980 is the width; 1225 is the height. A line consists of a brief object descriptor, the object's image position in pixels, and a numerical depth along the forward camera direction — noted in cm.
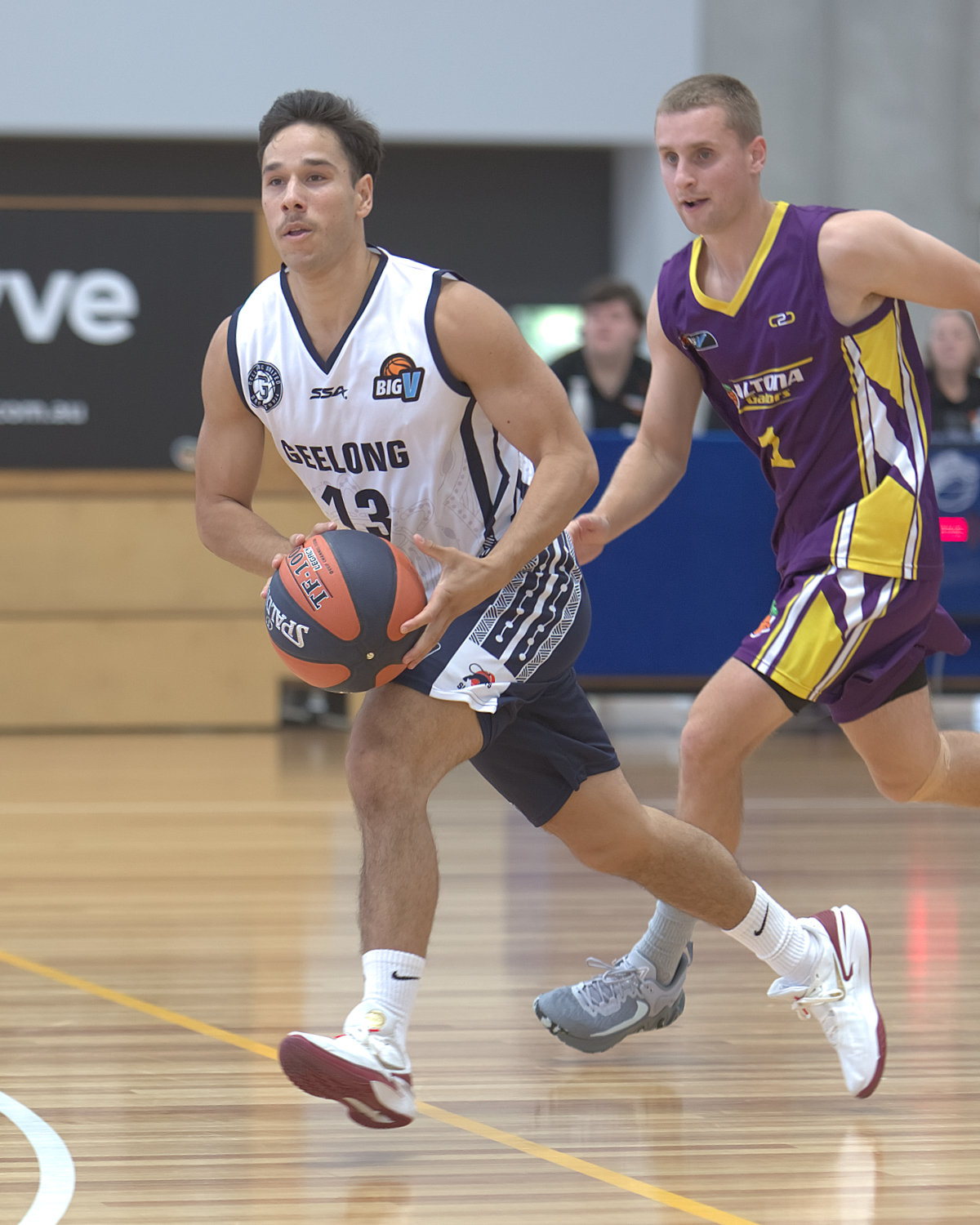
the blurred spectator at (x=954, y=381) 1581
